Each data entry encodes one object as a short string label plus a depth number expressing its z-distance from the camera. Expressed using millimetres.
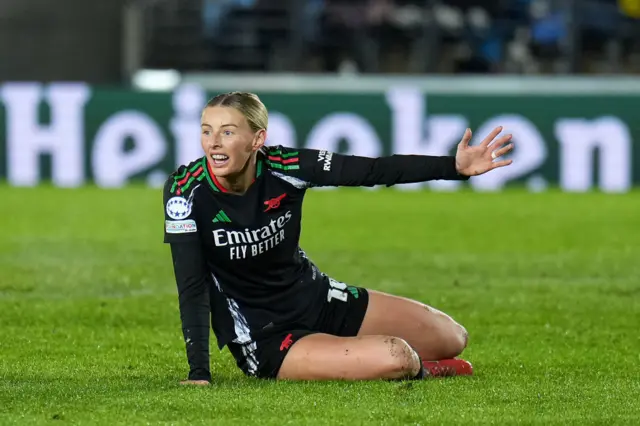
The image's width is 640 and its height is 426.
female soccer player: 12859
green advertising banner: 39187
